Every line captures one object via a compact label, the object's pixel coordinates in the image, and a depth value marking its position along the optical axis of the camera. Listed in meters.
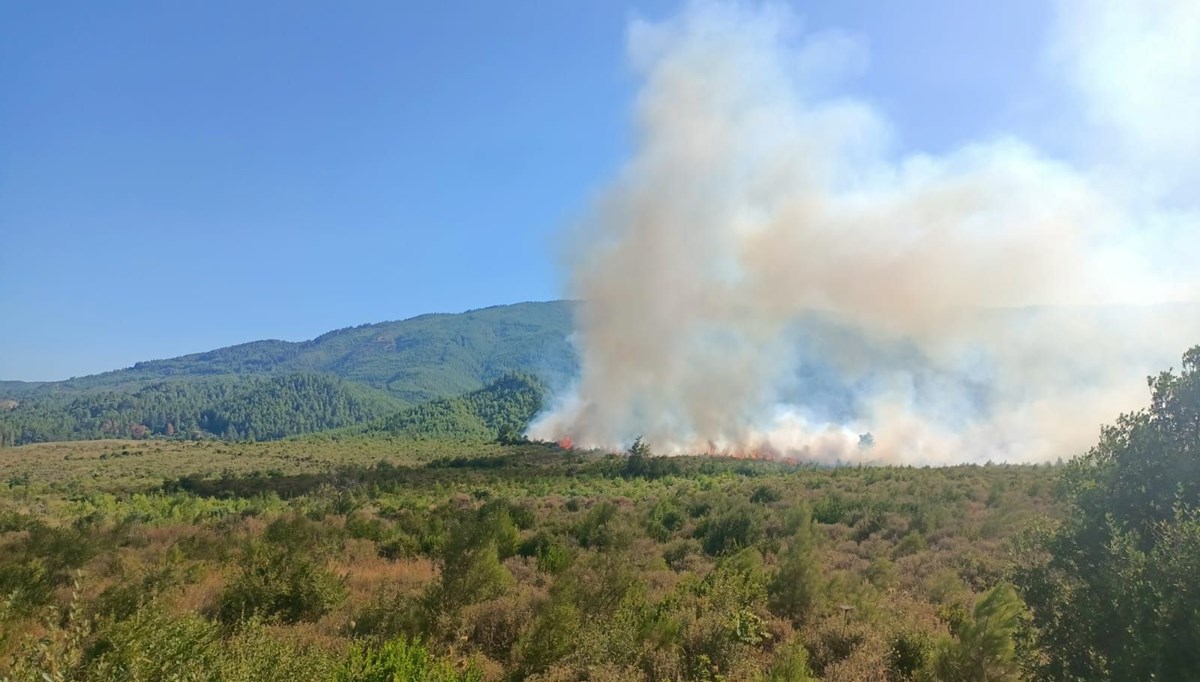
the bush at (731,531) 23.58
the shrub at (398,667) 7.68
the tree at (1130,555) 6.86
